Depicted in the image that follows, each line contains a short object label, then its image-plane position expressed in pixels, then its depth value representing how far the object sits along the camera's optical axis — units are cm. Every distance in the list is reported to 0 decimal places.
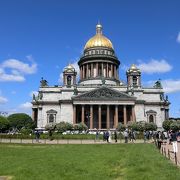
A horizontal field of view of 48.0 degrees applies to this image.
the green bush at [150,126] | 5507
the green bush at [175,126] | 5411
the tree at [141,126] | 5367
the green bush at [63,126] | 5254
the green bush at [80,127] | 5362
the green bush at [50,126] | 5440
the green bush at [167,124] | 5895
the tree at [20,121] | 6369
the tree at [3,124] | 6116
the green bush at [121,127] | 5514
